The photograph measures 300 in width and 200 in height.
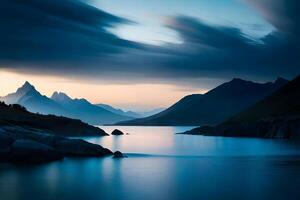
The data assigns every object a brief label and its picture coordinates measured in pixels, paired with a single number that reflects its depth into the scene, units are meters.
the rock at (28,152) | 74.75
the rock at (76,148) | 85.06
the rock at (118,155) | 88.51
